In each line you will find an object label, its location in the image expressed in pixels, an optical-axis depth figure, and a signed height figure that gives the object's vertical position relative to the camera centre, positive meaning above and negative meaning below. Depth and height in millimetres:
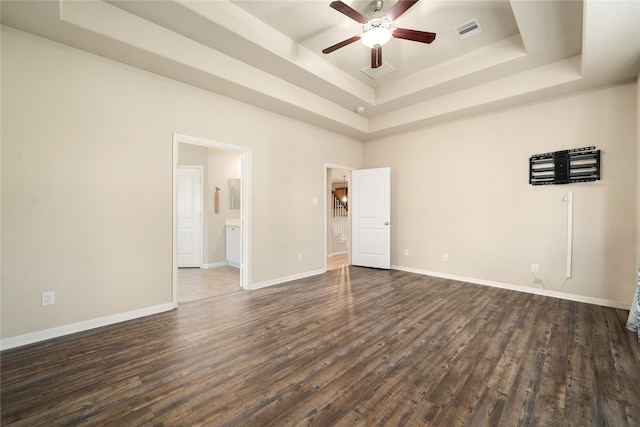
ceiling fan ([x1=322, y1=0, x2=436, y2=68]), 2365 +1723
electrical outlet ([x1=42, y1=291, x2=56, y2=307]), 2559 -845
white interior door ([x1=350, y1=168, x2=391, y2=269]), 5492 -155
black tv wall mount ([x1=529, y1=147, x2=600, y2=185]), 3543 +602
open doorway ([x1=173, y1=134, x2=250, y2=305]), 5793 -106
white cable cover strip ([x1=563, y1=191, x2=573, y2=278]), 3689 -293
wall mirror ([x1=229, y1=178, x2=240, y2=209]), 6334 +383
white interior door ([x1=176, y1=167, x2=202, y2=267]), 5828 -127
